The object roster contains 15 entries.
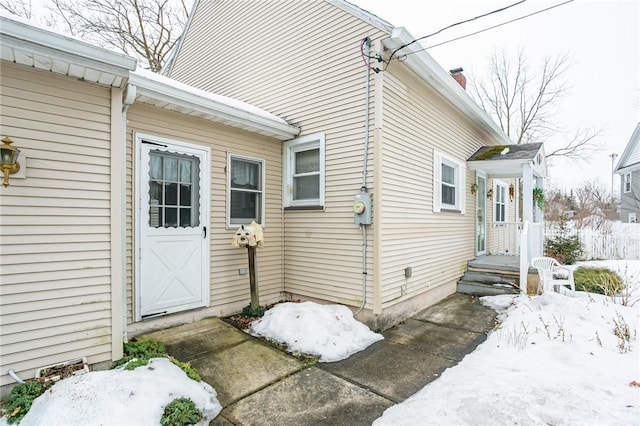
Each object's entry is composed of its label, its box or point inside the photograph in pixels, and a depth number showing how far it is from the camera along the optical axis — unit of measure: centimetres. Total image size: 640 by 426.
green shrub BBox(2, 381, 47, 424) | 238
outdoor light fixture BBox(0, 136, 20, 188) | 264
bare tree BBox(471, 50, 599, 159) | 1852
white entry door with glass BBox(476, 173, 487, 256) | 861
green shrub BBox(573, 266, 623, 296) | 578
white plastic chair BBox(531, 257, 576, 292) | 581
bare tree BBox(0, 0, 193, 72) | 1020
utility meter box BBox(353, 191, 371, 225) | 467
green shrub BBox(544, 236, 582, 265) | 949
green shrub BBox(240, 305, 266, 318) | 495
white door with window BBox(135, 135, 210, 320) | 414
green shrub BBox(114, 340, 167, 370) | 311
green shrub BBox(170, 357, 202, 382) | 305
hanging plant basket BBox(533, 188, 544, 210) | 799
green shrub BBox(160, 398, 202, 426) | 236
